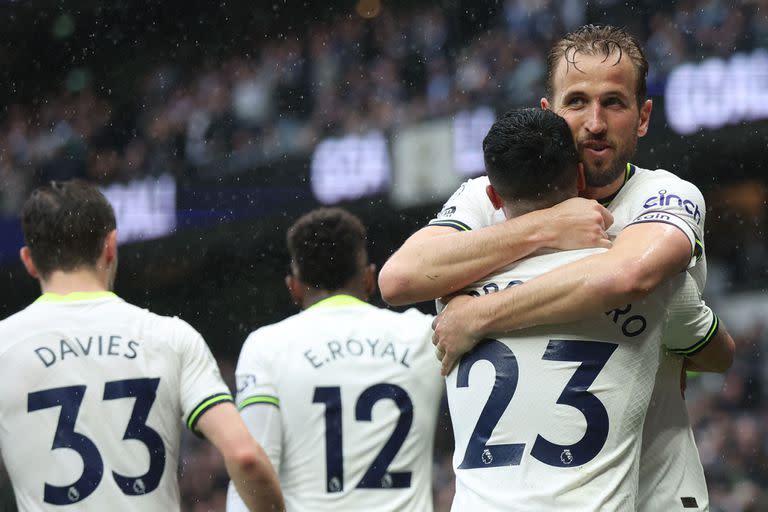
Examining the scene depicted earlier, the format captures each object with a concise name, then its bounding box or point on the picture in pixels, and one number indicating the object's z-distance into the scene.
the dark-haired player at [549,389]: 5.27
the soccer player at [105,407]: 7.09
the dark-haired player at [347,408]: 9.30
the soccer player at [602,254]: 5.30
